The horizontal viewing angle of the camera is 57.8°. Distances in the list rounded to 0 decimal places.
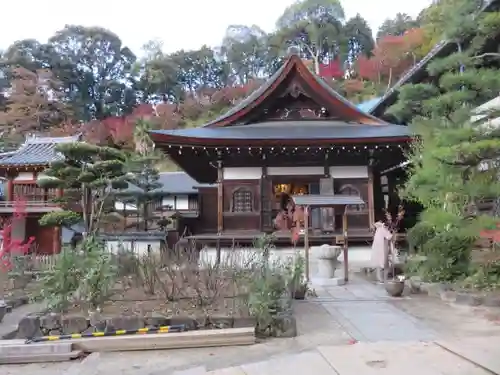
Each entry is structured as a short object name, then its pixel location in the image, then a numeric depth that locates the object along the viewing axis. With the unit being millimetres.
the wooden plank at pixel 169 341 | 6035
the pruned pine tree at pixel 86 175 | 16562
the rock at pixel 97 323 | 6293
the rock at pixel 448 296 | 8445
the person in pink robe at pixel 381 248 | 10235
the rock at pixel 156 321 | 6344
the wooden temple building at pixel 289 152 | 13914
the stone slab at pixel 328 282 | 10461
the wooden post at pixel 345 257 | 10648
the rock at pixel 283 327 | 6434
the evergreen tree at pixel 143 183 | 24312
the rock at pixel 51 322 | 6371
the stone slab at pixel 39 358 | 5805
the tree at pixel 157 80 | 53084
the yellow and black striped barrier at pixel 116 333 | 6133
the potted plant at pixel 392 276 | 9070
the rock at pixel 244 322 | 6430
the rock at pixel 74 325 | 6328
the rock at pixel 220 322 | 6414
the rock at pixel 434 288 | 9005
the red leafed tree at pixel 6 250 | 9465
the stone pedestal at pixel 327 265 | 10453
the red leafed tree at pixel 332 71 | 49188
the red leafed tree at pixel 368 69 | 44625
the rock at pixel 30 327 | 6367
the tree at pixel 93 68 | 50438
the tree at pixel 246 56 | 56906
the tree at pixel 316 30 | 53375
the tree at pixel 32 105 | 40469
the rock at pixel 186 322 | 6391
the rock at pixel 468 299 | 8016
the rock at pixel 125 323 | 6293
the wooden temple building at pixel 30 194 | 24078
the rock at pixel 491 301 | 7848
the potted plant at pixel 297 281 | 8539
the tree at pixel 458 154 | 8086
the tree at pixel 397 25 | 49500
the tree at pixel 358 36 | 53688
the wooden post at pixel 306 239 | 10422
